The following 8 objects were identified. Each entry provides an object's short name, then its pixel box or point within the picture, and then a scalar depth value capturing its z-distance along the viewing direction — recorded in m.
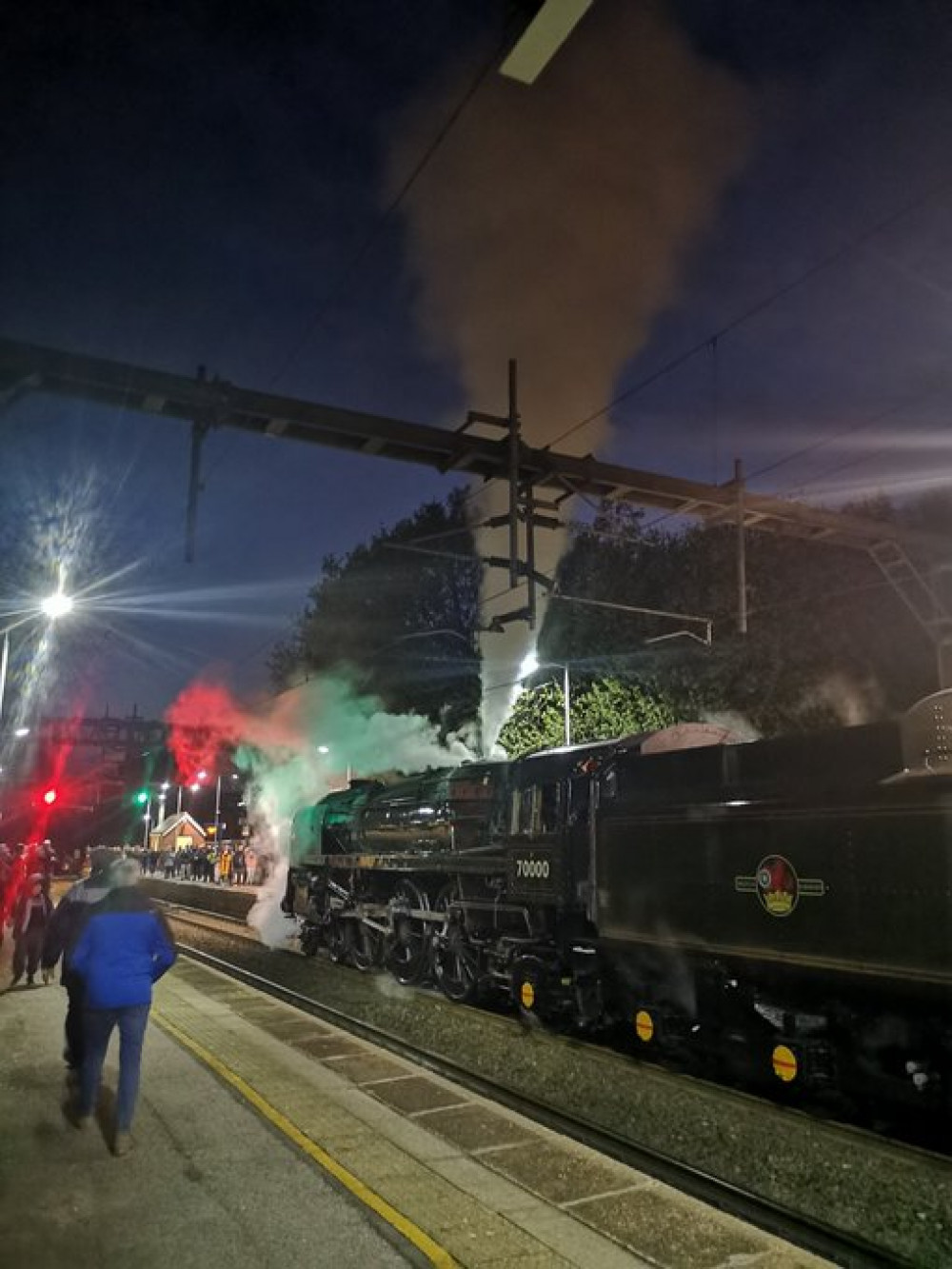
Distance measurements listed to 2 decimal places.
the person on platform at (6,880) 17.16
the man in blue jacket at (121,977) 5.73
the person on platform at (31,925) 12.39
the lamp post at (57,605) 19.08
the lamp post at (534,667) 23.66
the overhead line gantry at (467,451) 8.35
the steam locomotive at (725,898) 6.88
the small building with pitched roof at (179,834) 60.50
